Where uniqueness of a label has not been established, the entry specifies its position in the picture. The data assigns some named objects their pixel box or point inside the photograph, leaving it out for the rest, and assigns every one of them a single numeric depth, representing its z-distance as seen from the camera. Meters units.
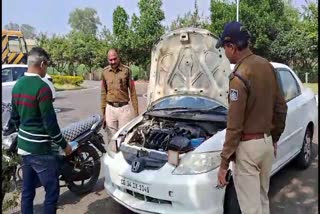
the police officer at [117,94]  3.87
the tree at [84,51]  24.66
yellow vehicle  10.99
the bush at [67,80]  17.29
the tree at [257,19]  17.32
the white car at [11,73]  7.66
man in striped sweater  2.36
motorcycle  3.19
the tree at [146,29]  17.21
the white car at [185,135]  2.54
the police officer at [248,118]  2.02
